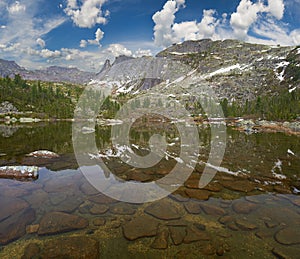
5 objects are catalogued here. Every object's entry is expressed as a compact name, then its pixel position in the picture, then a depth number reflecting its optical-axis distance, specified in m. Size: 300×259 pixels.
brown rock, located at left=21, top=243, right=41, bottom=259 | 9.47
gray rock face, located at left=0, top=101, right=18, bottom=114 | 128.52
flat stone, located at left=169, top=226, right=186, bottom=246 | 10.73
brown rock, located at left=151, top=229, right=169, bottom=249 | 10.34
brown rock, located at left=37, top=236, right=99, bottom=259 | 9.52
